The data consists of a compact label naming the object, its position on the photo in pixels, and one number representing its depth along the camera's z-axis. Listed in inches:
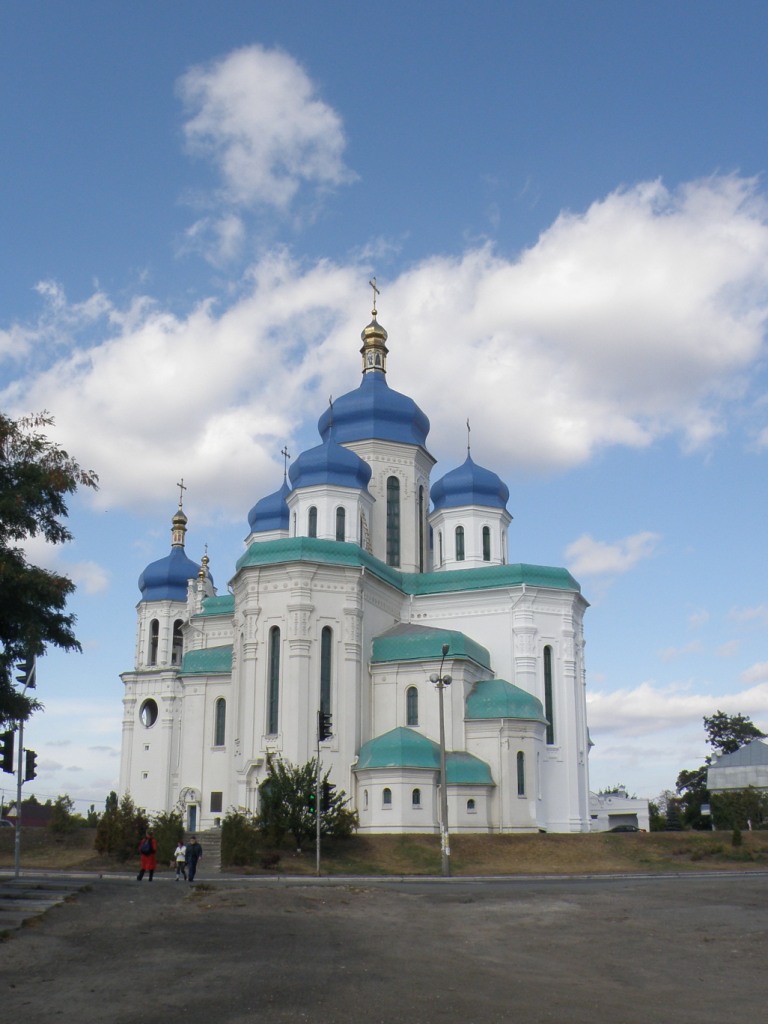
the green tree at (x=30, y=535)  742.5
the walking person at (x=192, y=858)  1005.2
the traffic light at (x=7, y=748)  757.3
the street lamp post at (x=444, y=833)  1219.2
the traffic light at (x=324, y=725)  1255.7
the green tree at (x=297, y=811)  1417.3
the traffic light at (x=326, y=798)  1437.0
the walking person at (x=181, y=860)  1047.0
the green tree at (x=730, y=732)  3599.9
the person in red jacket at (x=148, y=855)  990.4
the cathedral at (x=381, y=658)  1705.2
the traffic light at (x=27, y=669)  779.4
